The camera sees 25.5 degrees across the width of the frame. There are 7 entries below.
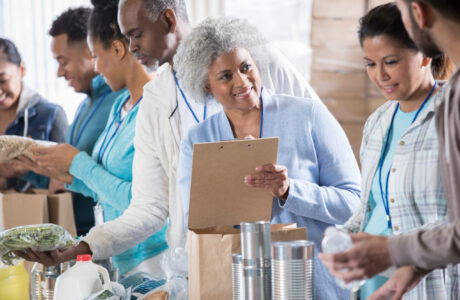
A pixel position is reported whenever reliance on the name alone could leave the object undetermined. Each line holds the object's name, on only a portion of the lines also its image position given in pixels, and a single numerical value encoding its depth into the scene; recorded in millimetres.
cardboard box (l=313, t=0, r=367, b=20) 5111
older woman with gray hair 3085
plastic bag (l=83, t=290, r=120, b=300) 2779
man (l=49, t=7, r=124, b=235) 5083
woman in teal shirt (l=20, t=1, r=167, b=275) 3874
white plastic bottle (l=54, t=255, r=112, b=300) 2851
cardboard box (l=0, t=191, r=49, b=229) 4650
